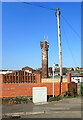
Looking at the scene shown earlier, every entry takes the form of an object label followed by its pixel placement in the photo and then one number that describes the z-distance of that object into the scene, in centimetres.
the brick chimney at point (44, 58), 1351
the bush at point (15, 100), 862
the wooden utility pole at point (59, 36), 1093
